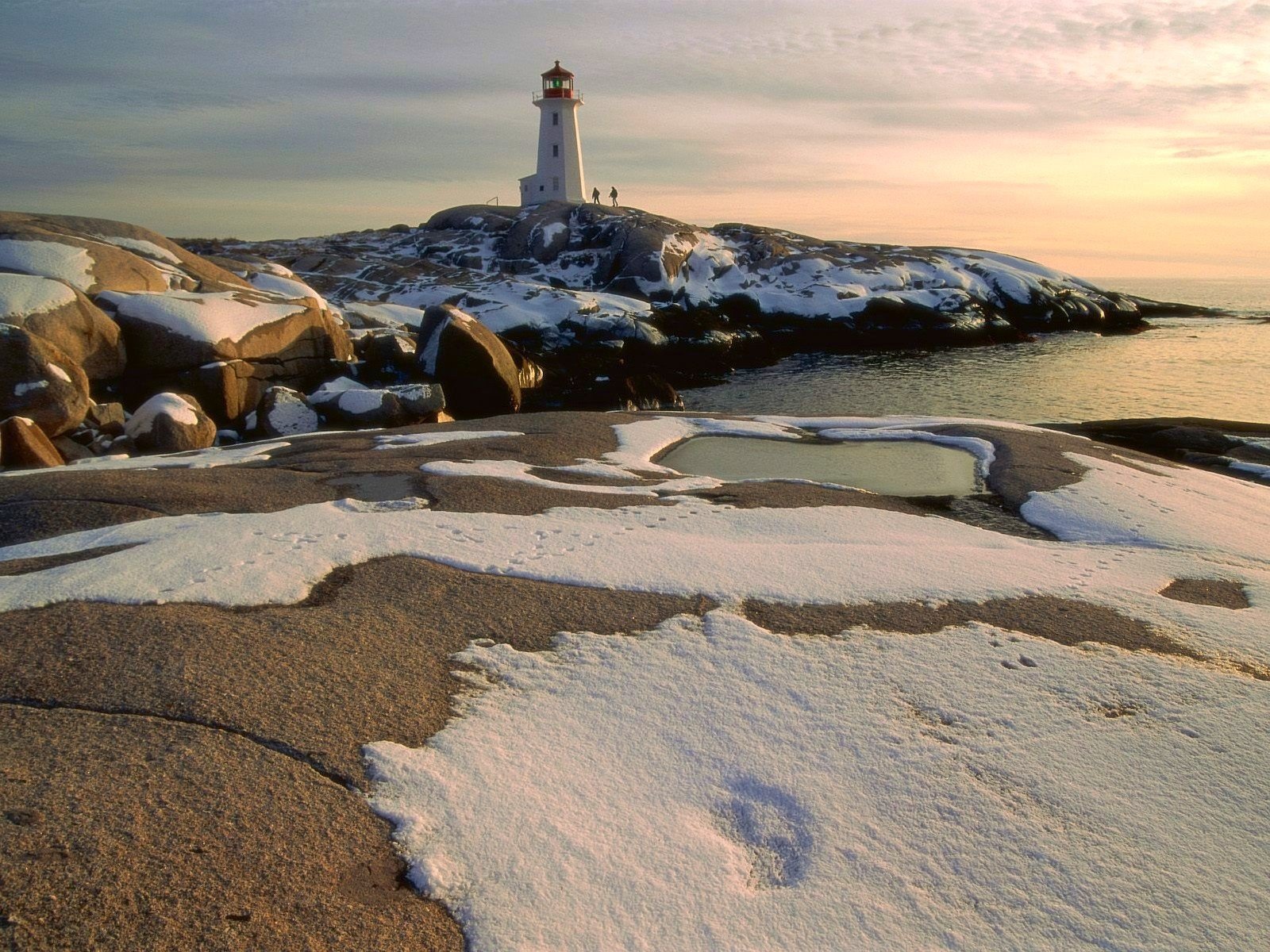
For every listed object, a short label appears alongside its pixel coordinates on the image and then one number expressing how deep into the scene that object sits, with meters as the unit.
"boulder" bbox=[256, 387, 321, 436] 18.39
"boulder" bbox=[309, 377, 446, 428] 18.66
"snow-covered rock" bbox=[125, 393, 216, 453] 15.38
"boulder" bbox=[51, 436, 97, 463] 14.69
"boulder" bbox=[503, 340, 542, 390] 29.36
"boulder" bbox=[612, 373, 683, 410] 25.22
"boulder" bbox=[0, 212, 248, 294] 19.69
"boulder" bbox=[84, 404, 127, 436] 16.03
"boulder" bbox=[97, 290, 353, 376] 19.08
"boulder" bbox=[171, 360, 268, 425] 18.95
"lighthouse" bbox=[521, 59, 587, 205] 66.62
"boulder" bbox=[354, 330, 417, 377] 24.33
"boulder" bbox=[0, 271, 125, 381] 17.03
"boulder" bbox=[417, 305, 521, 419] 23.94
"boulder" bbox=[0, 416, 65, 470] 12.81
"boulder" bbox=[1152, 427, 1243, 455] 15.95
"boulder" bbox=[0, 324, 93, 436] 14.72
